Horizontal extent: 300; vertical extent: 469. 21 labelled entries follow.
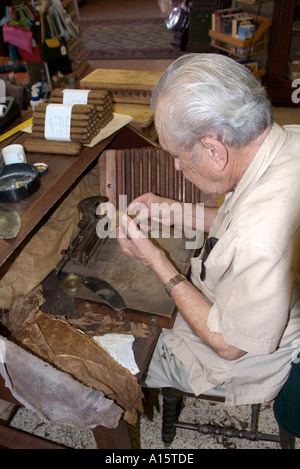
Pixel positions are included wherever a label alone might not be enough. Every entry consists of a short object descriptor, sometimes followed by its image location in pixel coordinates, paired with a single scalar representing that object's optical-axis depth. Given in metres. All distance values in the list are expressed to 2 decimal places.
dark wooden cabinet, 4.50
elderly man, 1.01
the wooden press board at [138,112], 2.32
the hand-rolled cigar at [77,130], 1.66
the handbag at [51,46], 4.47
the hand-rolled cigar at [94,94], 1.77
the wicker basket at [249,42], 4.54
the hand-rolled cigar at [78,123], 1.66
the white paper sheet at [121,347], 1.29
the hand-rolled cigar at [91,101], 1.77
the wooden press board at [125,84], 2.49
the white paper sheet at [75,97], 1.77
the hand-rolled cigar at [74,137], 1.68
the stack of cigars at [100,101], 1.77
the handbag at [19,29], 4.23
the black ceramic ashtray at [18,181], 1.37
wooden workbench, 1.21
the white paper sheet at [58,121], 1.66
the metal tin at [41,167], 1.55
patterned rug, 6.94
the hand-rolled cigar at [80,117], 1.65
